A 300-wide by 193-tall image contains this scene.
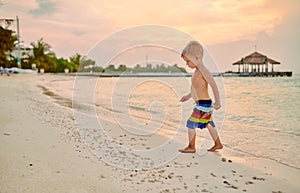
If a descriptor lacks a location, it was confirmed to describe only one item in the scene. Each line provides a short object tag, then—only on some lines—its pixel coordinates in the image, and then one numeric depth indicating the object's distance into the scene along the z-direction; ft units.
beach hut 188.24
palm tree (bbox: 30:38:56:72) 184.65
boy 13.85
